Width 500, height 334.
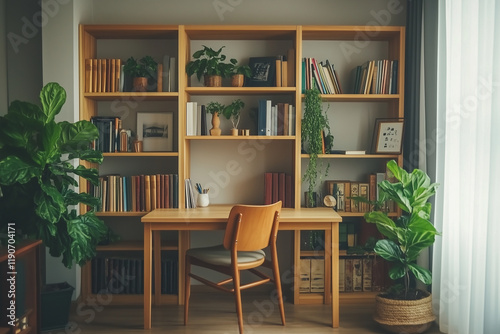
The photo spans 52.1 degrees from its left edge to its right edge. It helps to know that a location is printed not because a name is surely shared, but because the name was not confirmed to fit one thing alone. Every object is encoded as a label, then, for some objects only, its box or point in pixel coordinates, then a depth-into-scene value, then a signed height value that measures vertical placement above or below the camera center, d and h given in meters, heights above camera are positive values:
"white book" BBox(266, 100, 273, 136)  4.09 +0.33
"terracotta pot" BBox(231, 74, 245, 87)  4.07 +0.62
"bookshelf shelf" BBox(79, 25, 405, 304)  4.24 +0.41
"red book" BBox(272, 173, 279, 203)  4.13 -0.24
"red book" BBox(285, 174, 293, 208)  4.13 -0.27
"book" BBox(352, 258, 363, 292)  4.14 -0.95
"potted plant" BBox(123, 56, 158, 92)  4.04 +0.68
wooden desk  3.47 -0.47
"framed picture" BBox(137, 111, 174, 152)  4.27 +0.22
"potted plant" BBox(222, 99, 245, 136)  4.12 +0.38
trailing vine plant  3.98 +0.24
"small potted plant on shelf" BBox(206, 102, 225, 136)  4.10 +0.33
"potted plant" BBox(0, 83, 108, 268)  3.03 -0.12
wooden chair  3.28 -0.61
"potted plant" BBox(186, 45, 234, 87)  4.02 +0.71
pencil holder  4.07 -0.34
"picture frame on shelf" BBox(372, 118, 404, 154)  4.05 +0.18
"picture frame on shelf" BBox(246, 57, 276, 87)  4.18 +0.69
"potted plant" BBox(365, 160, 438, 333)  3.35 -0.58
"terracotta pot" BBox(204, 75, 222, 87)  4.06 +0.62
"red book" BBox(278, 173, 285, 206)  4.13 -0.24
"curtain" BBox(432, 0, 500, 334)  2.81 -0.05
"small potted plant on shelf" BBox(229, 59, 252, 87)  4.07 +0.67
